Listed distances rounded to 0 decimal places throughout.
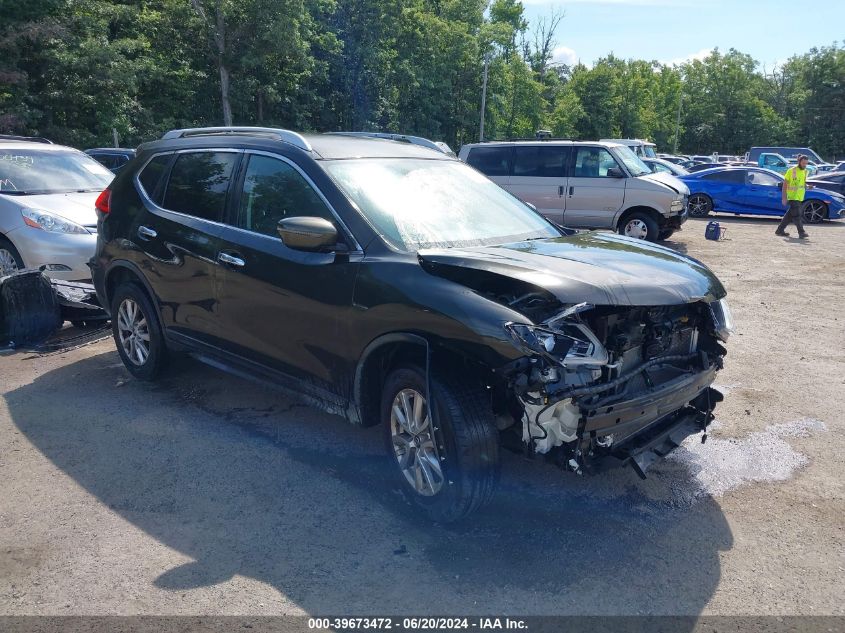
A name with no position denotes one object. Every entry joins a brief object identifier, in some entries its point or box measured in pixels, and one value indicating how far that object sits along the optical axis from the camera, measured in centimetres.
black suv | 346
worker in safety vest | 1608
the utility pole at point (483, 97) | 4649
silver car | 779
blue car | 1933
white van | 1382
